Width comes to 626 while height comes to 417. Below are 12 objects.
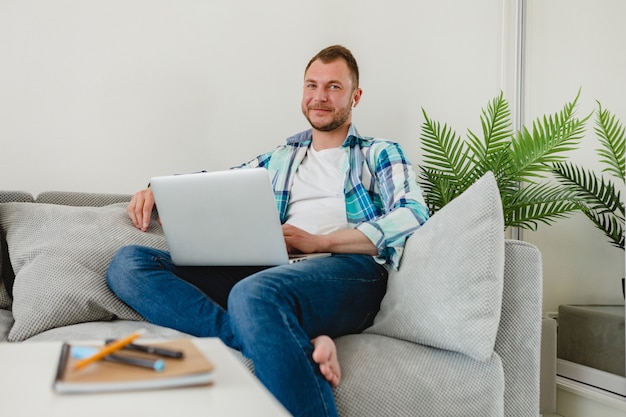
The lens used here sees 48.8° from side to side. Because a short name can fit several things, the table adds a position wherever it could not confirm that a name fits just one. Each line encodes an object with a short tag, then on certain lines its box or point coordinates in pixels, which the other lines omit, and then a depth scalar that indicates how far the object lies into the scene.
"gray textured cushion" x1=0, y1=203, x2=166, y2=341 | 1.70
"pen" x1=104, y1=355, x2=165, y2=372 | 0.74
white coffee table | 0.66
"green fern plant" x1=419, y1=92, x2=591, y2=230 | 2.38
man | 1.30
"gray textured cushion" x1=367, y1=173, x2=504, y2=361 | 1.48
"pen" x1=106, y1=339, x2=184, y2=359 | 0.77
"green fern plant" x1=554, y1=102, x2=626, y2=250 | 2.34
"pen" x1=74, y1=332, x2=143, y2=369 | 0.73
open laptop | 1.57
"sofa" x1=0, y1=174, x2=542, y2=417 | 1.42
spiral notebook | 0.70
